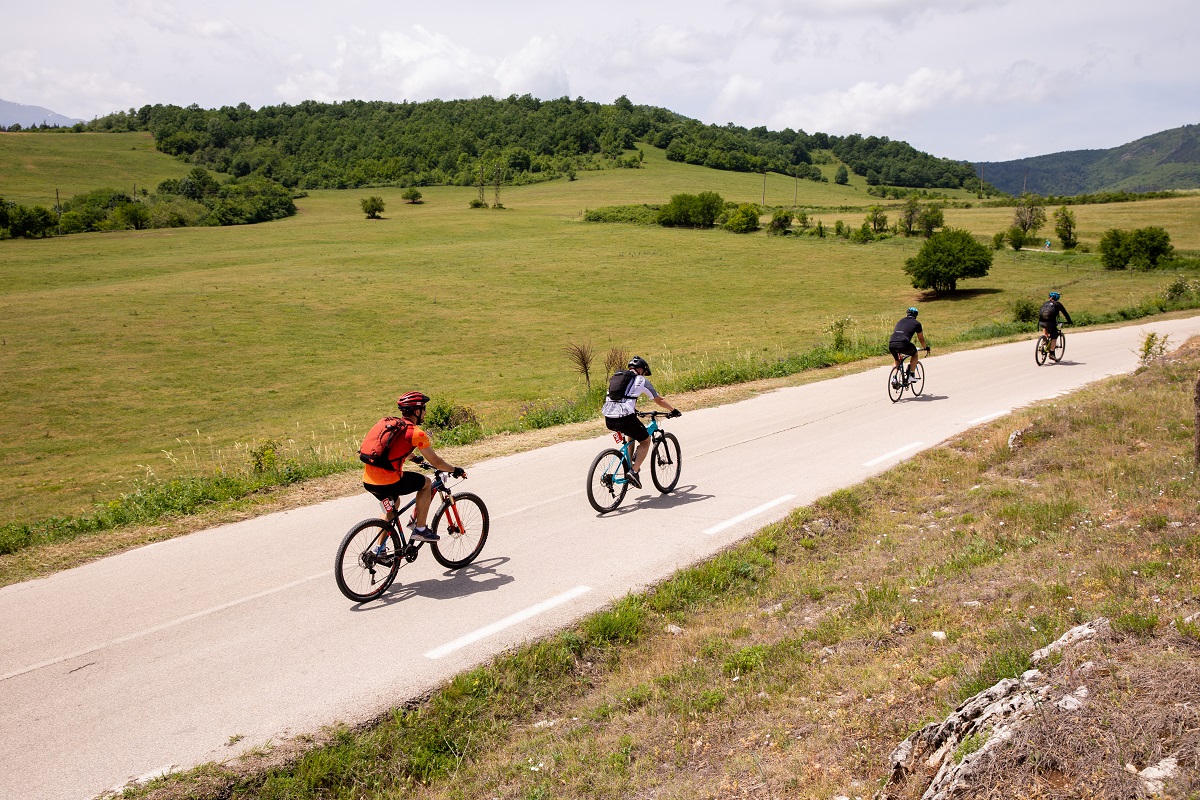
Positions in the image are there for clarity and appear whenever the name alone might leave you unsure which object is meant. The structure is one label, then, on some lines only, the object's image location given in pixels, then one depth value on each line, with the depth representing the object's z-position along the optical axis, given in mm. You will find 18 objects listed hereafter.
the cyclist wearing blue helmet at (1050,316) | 22844
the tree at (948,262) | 62406
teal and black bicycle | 10984
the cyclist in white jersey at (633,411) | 10922
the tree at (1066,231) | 78188
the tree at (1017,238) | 79562
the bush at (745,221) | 102812
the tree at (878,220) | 94106
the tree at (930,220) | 89625
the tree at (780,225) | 99438
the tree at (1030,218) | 88500
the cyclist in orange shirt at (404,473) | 8062
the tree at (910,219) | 92750
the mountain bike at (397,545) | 8016
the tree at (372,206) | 121438
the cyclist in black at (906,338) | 18828
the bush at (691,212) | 108000
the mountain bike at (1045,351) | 23500
